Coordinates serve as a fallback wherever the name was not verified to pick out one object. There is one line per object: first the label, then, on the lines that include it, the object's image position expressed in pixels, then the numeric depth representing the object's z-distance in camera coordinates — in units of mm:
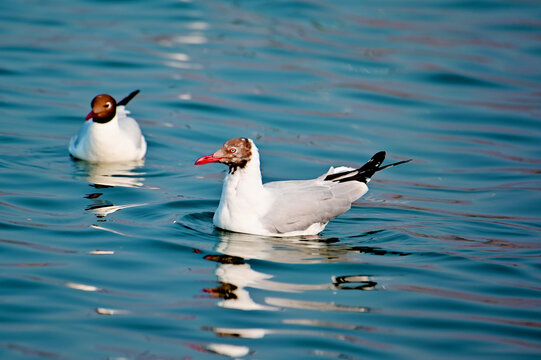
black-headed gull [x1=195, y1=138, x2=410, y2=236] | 17531
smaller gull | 23078
